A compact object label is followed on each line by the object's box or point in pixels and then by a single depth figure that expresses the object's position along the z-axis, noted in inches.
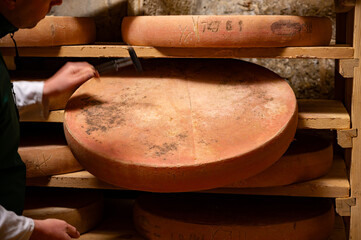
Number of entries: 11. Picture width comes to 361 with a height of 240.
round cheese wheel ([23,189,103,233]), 77.2
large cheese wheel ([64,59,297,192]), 60.6
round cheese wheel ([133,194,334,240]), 71.6
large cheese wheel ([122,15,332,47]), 66.7
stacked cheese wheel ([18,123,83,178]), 75.1
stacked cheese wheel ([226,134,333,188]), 70.5
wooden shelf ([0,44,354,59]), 67.1
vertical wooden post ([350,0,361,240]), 66.3
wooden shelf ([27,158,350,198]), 71.4
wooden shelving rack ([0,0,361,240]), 67.3
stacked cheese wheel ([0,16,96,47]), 71.8
